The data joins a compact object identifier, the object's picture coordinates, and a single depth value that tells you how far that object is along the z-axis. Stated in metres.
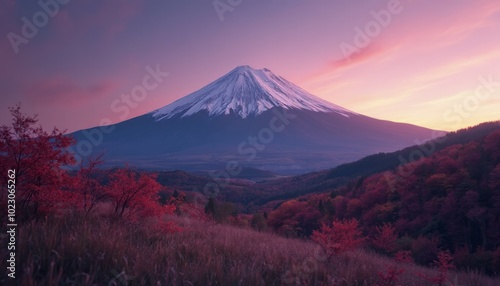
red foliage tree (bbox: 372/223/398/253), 20.48
